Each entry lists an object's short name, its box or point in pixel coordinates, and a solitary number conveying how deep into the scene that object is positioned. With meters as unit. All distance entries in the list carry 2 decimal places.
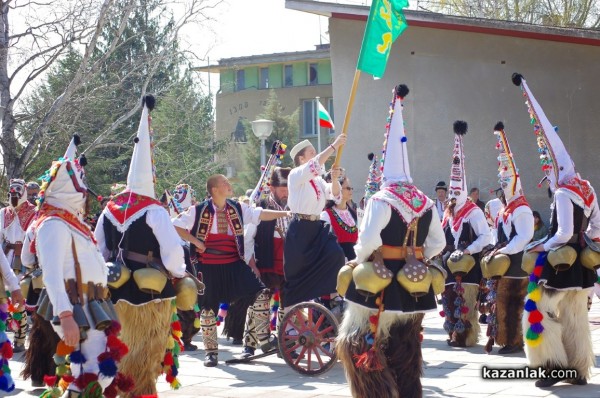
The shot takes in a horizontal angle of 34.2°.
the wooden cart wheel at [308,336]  9.37
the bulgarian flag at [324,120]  15.03
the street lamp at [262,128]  20.73
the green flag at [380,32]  9.28
